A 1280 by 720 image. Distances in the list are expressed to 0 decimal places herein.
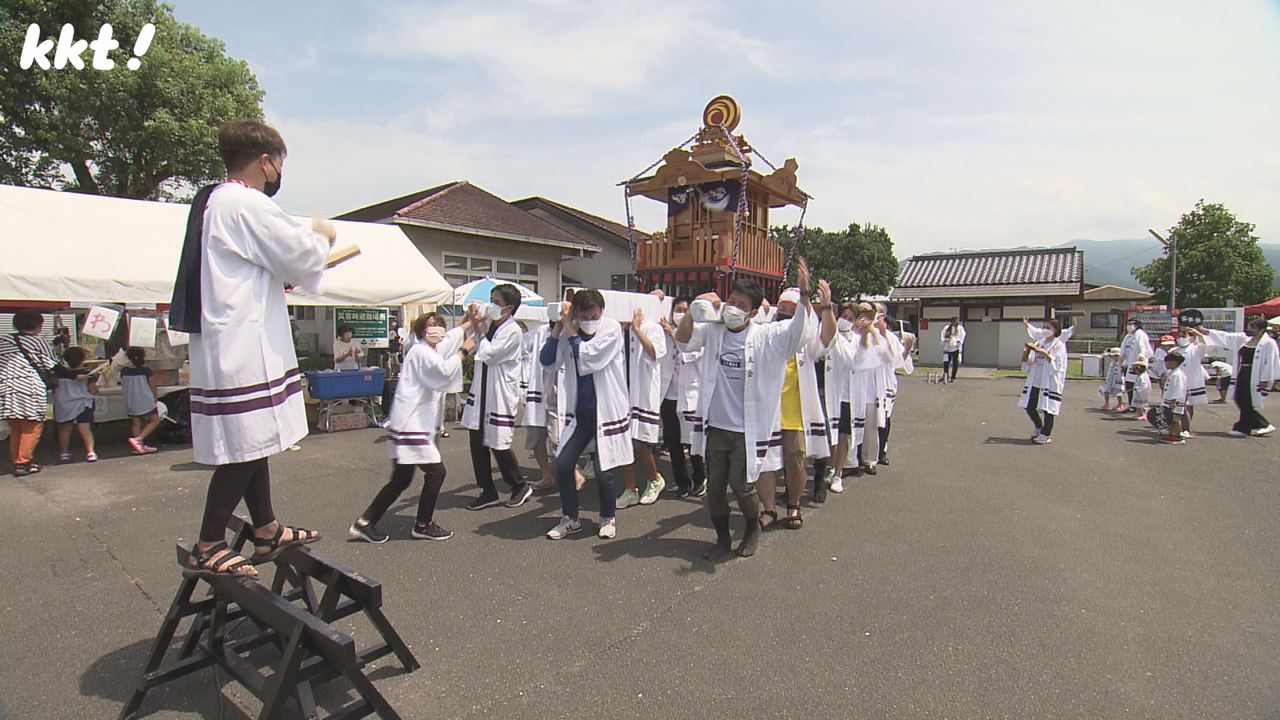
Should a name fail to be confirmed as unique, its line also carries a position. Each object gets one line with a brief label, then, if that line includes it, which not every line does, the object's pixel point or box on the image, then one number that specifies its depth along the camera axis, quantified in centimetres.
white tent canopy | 796
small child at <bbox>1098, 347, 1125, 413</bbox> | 1296
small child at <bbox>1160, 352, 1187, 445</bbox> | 975
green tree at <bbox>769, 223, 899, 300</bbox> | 3772
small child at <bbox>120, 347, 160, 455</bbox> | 861
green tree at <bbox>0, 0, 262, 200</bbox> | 1485
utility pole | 2640
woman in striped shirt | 739
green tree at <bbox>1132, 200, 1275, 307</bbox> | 2820
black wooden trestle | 262
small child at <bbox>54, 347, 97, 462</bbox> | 809
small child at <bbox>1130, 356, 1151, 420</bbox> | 1211
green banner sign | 1463
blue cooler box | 977
